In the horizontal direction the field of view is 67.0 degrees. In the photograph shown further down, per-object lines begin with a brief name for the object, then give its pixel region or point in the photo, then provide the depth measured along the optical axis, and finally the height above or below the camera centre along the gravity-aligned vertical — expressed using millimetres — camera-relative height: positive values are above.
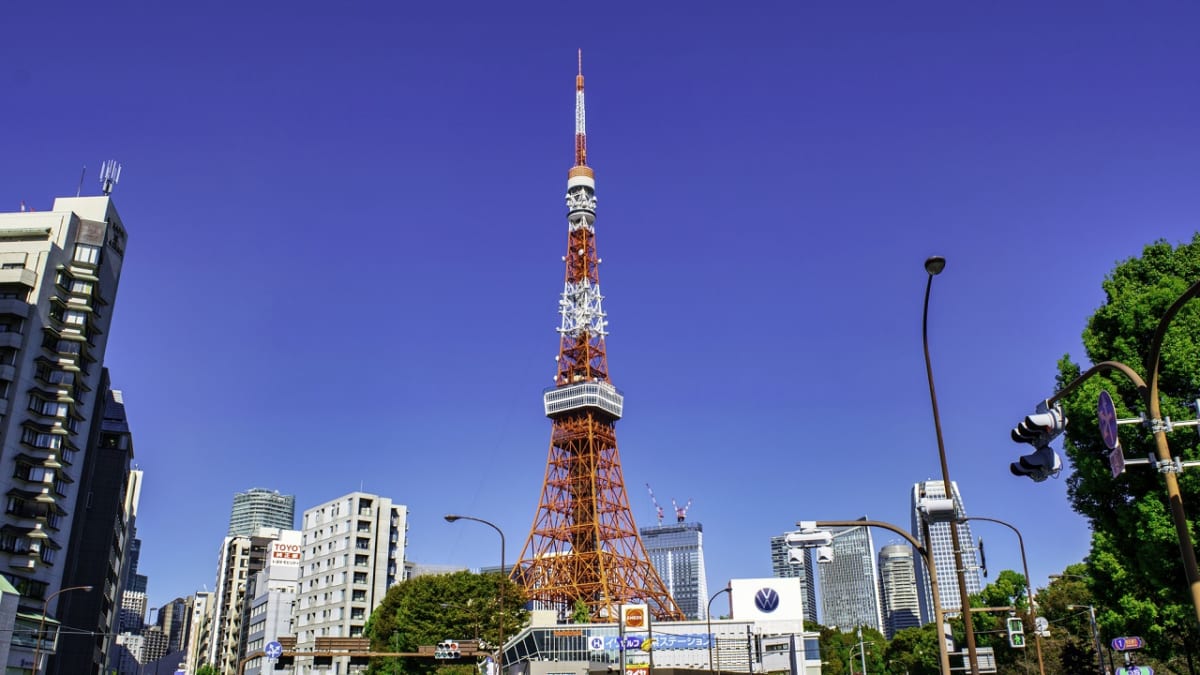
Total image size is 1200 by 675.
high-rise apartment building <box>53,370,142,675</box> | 75500 +11813
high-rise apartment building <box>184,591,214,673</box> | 164375 +7793
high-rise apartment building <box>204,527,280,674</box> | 137875 +13554
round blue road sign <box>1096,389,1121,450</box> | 11930 +3080
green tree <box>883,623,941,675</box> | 87612 +1760
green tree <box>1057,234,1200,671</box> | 24828 +5523
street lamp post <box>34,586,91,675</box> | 53538 +2251
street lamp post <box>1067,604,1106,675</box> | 33016 +1232
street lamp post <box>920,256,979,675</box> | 18422 +3836
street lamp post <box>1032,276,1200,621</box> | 12133 +2955
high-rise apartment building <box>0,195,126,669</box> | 60875 +20437
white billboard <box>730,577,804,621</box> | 83938 +6277
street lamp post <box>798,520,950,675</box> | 18980 +2093
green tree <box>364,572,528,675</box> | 70125 +4559
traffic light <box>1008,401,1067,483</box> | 13062 +3142
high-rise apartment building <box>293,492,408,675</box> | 96875 +11825
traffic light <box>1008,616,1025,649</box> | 27453 +971
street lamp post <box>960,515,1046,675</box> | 34806 +4846
